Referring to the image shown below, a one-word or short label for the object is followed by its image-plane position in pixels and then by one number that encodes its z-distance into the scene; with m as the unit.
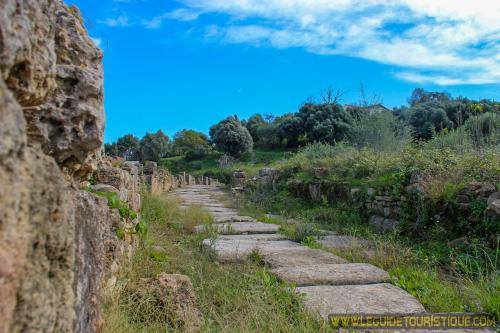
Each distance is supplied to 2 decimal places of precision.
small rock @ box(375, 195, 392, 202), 5.80
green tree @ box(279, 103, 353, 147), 24.17
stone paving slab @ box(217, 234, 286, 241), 5.36
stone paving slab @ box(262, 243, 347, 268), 3.94
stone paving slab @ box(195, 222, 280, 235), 5.88
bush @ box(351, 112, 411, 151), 10.52
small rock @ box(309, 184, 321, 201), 8.25
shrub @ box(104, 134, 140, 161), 33.22
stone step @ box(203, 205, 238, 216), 8.48
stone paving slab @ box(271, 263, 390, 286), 3.38
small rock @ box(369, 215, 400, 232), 5.44
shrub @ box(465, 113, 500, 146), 8.88
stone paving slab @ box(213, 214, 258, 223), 7.17
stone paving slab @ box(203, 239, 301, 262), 4.10
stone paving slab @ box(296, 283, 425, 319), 2.71
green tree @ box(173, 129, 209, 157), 39.16
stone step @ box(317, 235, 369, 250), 4.82
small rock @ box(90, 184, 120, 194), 3.14
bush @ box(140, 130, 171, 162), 35.31
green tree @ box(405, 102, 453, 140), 21.17
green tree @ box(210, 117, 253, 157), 30.77
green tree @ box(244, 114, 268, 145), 37.08
